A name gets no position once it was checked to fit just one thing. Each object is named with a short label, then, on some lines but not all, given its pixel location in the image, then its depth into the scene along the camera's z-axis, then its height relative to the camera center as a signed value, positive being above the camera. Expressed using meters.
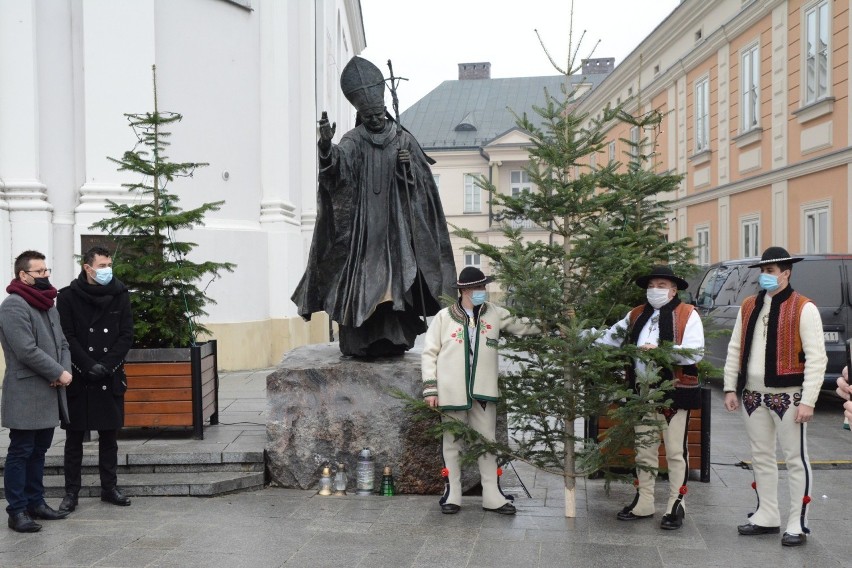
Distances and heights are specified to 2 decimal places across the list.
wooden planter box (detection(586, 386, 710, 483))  7.07 -1.28
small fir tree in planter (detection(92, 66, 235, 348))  7.64 +0.14
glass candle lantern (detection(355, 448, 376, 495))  6.49 -1.40
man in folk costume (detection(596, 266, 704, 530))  5.79 -0.64
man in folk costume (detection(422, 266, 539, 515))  6.00 -0.60
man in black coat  6.16 -0.53
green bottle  6.50 -1.48
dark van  10.66 -0.22
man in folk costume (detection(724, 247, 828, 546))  5.42 -0.65
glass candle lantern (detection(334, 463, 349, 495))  6.52 -1.46
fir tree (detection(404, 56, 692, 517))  5.64 -0.14
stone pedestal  6.57 -1.06
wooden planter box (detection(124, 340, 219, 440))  7.36 -0.86
